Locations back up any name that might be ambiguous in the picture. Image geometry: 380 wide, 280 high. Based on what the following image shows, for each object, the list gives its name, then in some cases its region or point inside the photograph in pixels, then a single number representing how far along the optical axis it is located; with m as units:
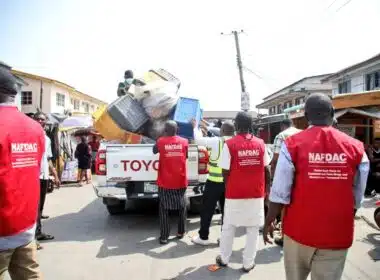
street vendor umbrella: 17.02
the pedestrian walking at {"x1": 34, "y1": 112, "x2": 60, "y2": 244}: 5.36
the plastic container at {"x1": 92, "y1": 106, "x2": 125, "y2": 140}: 7.03
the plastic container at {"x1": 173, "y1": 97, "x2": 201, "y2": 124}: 6.72
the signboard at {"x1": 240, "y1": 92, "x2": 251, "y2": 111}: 18.83
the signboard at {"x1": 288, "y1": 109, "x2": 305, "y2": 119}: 11.75
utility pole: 25.06
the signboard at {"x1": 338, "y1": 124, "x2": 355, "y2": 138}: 11.35
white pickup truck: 6.22
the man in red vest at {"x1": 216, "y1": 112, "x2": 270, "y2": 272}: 4.27
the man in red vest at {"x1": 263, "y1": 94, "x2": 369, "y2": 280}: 2.44
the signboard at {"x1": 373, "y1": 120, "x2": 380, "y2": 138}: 11.39
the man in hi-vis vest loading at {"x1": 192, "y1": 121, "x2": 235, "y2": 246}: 5.38
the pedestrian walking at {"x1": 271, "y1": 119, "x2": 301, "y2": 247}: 5.41
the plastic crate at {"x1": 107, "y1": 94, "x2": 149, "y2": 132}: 6.84
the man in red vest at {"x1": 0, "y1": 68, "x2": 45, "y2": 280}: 2.39
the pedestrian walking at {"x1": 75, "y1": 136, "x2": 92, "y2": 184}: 12.82
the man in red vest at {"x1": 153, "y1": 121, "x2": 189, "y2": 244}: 5.55
